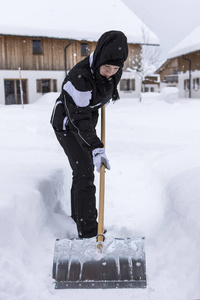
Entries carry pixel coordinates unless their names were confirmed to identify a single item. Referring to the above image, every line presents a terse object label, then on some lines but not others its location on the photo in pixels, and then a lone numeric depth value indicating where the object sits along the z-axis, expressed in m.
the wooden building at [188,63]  23.91
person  2.52
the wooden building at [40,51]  19.94
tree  22.91
